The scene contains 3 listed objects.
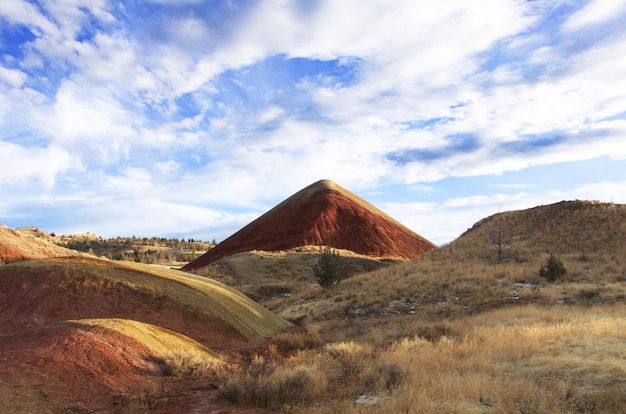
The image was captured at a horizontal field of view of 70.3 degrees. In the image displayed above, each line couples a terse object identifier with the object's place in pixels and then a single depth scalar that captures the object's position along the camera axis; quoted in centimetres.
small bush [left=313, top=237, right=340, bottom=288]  3325
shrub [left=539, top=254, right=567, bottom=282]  2758
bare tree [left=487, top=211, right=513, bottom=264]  3668
